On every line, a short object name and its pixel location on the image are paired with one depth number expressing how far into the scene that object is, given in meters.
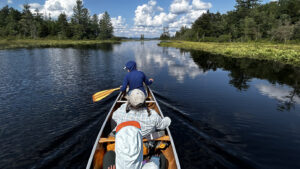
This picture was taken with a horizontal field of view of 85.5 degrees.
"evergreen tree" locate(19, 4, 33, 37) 89.25
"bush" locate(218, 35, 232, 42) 70.88
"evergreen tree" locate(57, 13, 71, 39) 99.19
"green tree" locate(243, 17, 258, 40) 60.22
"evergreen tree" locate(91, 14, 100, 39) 116.51
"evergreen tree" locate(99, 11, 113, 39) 118.15
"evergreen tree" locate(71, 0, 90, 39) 107.59
